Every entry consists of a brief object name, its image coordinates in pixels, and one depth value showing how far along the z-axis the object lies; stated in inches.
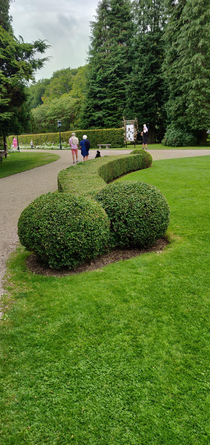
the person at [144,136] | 717.9
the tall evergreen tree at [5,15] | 576.5
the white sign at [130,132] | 973.8
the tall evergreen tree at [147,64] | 1143.0
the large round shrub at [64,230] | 143.5
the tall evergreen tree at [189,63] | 799.7
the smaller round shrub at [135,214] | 169.6
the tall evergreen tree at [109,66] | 1290.6
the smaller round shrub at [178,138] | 925.2
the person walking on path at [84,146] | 519.5
